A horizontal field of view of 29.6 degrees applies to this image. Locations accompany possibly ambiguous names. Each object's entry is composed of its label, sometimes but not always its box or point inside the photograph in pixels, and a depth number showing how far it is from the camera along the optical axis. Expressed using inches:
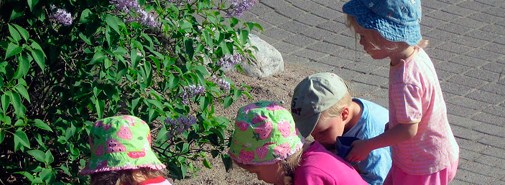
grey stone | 261.9
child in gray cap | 147.1
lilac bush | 154.0
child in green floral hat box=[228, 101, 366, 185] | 128.2
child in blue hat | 143.0
